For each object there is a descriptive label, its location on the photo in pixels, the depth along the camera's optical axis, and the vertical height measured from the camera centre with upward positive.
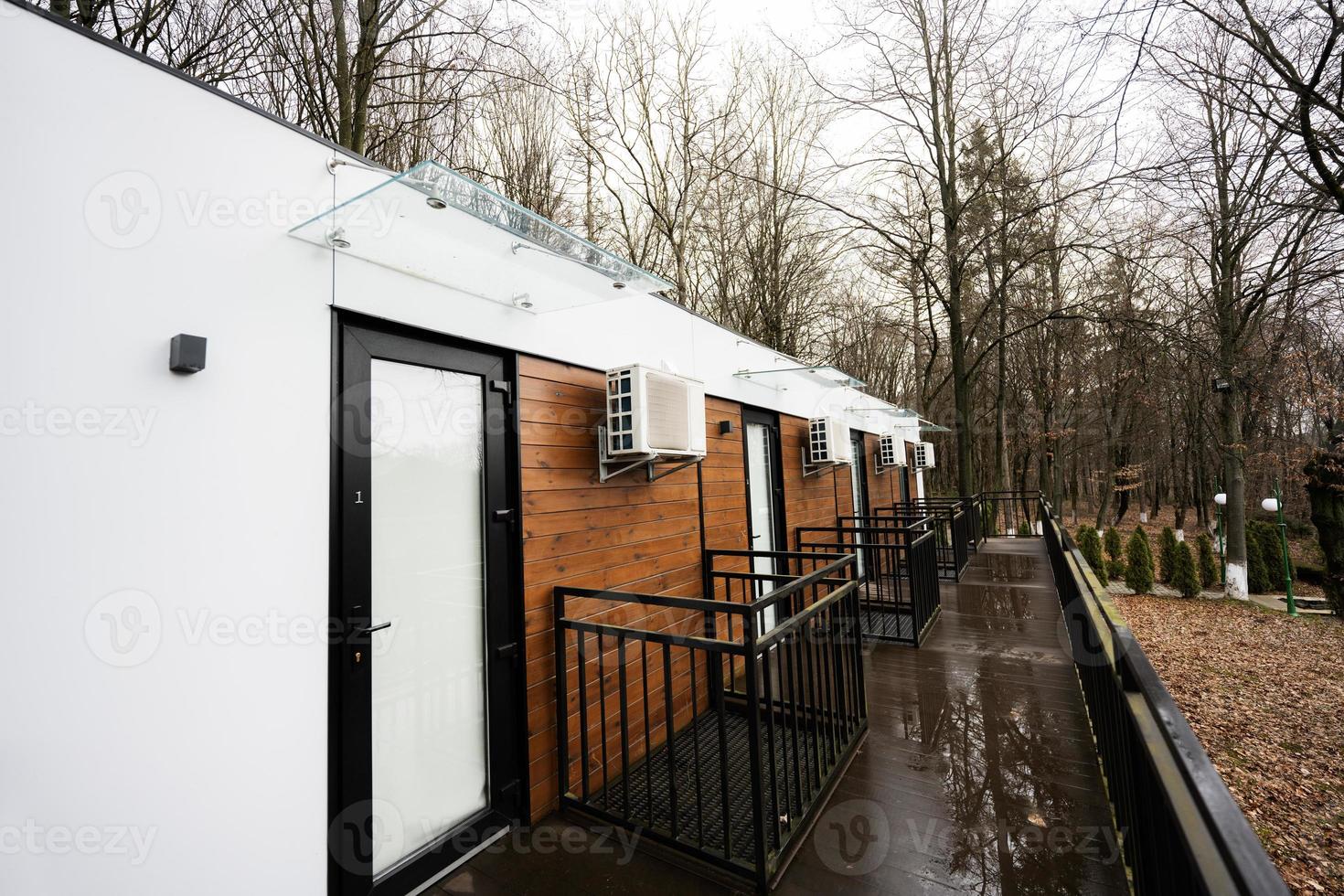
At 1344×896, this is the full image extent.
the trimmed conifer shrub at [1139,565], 10.06 -1.75
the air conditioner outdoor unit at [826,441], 5.91 +0.45
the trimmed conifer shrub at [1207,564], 10.45 -1.83
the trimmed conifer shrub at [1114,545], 11.66 -1.57
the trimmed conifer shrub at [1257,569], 10.48 -1.98
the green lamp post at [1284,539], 8.95 -1.22
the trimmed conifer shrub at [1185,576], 9.81 -1.92
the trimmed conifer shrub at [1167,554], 10.18 -1.59
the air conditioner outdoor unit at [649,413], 2.90 +0.42
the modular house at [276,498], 1.33 +0.02
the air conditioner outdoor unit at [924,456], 12.67 +0.53
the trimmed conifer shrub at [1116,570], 11.12 -2.01
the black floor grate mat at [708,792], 2.29 -1.47
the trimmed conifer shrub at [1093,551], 10.36 -1.51
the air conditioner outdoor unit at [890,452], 9.43 +0.49
